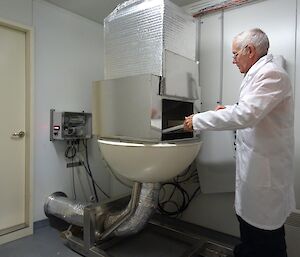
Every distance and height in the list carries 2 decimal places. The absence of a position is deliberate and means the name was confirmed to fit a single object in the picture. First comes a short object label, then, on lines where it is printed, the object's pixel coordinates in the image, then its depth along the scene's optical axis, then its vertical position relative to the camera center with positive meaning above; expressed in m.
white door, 2.05 -0.06
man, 1.15 -0.11
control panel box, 2.26 -0.01
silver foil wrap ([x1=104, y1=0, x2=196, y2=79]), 1.51 +0.60
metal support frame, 1.73 -0.91
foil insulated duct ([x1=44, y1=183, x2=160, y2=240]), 1.73 -0.68
